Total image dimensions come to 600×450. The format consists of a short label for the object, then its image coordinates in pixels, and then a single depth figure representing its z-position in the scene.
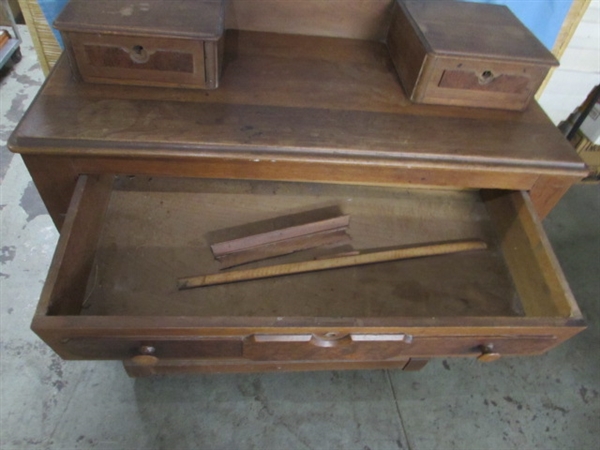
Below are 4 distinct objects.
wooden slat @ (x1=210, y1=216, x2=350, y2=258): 0.95
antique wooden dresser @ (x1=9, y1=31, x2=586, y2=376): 0.74
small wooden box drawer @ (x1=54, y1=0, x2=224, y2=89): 0.78
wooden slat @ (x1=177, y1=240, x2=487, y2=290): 0.90
